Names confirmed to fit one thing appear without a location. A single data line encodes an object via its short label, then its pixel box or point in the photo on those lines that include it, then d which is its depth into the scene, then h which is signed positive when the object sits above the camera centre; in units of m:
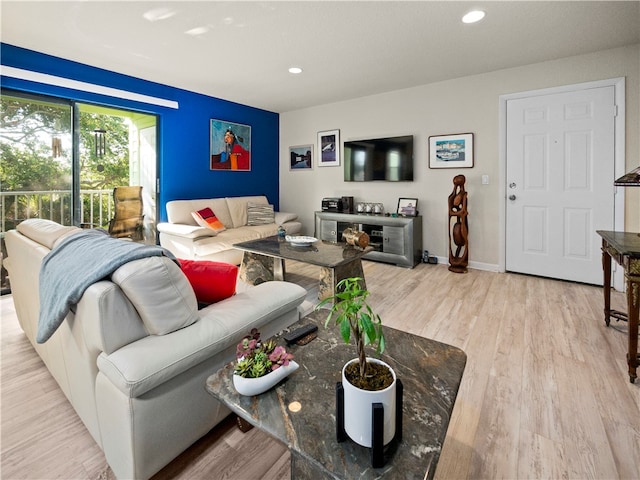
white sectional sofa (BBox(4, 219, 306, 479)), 1.06 -0.46
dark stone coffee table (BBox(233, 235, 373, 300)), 2.63 -0.24
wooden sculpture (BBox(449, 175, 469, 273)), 3.80 +0.06
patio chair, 4.04 +0.23
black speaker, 4.87 +0.41
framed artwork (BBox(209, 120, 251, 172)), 4.86 +1.34
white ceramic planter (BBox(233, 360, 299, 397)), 0.94 -0.44
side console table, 1.70 -0.29
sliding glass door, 3.19 +0.83
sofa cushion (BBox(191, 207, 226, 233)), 4.18 +0.16
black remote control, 1.26 -0.41
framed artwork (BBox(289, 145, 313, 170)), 5.51 +1.29
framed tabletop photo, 4.34 +0.33
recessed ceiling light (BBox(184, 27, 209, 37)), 2.66 +1.68
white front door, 3.23 +0.52
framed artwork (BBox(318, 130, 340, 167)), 5.14 +1.34
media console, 4.11 -0.05
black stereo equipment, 4.84 +0.41
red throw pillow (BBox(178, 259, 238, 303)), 1.50 -0.22
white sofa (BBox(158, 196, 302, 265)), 3.78 +0.02
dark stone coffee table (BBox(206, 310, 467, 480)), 0.74 -0.49
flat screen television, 4.41 +1.03
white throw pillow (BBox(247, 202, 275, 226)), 4.92 +0.27
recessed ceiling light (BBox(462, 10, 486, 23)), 2.45 +1.67
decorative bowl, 3.06 -0.09
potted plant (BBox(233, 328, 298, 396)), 0.95 -0.42
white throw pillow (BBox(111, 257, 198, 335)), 1.09 -0.21
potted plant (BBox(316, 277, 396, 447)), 0.74 -0.37
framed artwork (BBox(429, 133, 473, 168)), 3.96 +1.01
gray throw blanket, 1.12 -0.13
